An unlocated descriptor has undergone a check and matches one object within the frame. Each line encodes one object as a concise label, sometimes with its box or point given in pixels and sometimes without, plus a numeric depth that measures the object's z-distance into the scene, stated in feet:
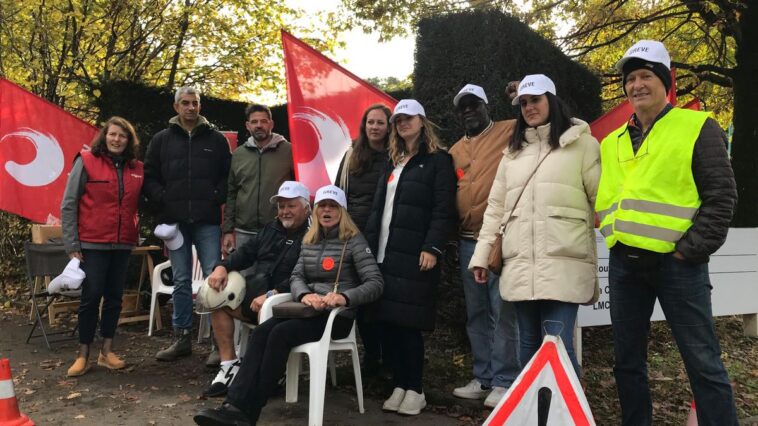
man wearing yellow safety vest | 8.40
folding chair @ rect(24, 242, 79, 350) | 19.69
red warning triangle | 8.07
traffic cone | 10.16
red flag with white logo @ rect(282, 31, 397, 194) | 17.12
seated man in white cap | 14.11
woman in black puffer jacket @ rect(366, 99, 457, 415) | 12.71
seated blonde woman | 11.19
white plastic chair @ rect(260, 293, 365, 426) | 11.48
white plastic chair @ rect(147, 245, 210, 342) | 19.81
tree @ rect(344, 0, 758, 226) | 26.94
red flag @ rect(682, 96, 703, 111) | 22.19
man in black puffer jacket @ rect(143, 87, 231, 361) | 16.83
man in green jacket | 16.49
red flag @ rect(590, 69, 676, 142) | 18.92
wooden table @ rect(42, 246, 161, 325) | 23.02
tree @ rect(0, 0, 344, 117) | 30.42
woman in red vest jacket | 15.74
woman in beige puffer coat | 10.13
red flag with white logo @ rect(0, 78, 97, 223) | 22.02
